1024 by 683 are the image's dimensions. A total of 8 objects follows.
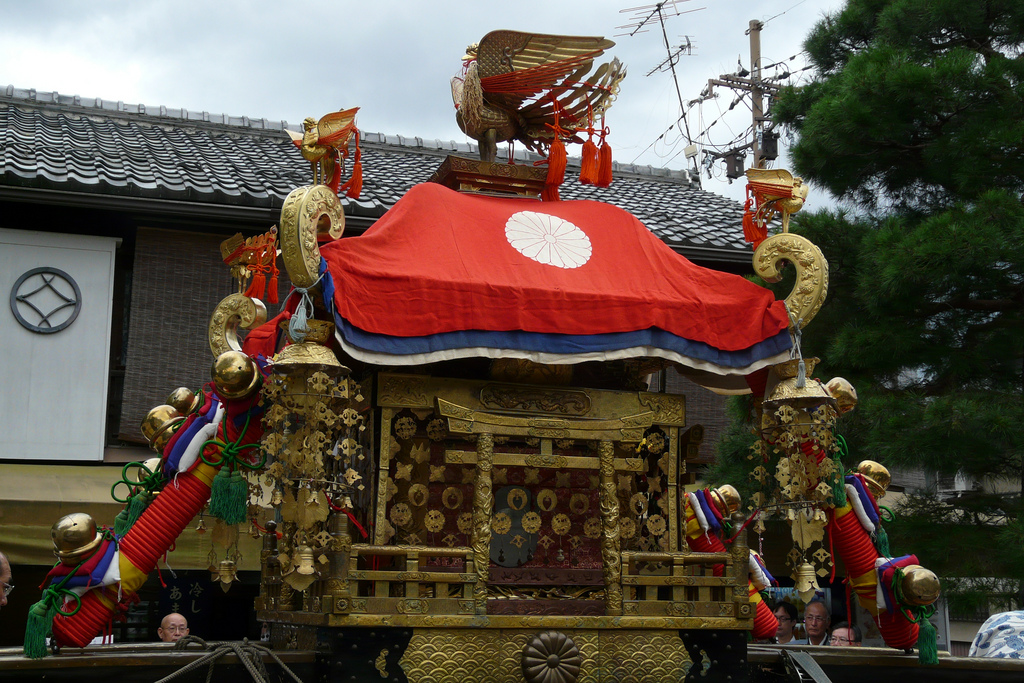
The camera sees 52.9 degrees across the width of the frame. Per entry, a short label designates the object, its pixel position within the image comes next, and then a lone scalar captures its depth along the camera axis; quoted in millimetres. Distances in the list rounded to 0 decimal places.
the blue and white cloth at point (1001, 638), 6379
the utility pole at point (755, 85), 17203
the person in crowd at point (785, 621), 8750
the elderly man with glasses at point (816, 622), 8180
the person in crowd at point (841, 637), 8031
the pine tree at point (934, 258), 7195
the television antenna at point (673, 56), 13055
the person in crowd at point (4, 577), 5312
